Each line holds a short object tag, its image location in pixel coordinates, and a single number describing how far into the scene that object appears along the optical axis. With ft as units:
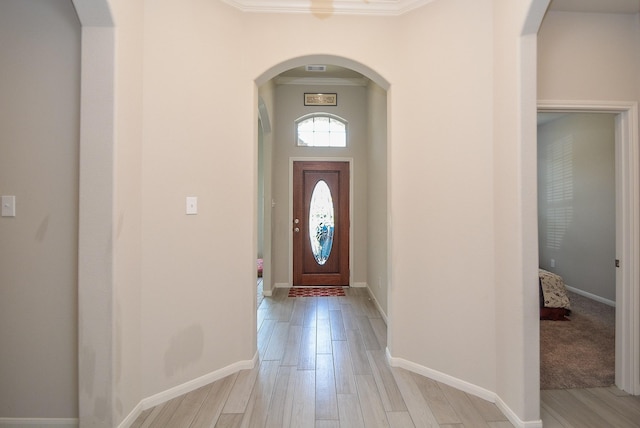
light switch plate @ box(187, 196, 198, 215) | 7.25
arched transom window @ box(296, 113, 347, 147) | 17.38
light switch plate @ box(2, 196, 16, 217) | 5.87
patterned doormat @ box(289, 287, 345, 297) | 15.78
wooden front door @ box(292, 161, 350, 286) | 17.31
